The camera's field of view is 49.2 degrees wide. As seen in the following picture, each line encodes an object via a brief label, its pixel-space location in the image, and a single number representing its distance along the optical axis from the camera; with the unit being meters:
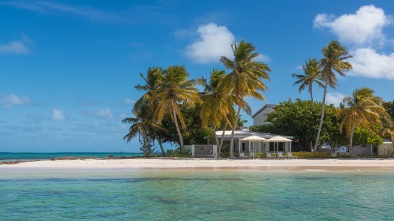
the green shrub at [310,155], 38.47
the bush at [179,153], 37.95
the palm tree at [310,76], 46.81
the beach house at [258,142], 37.42
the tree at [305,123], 42.91
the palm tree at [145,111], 40.34
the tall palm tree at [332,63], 42.41
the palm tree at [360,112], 39.12
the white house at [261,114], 54.91
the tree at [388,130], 43.00
